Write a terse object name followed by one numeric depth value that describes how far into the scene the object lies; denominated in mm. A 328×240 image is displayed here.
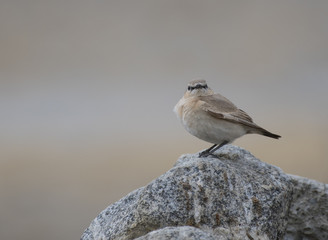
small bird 11969
